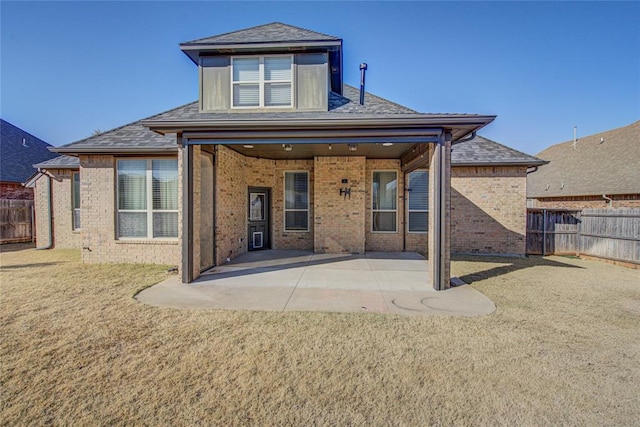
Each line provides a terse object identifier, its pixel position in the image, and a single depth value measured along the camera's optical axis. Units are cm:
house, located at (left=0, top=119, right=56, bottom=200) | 1483
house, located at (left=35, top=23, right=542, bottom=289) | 607
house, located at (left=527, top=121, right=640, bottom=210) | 1464
